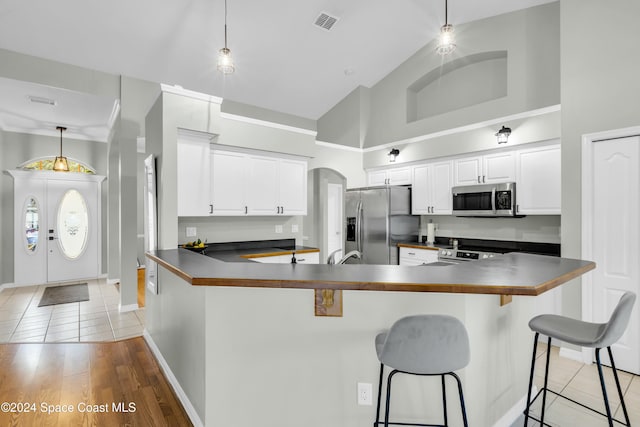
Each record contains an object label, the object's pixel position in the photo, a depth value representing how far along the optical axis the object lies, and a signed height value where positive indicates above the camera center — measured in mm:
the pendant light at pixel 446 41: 2792 +1524
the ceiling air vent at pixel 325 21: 4030 +2452
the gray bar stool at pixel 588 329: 1626 -652
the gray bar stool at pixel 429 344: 1395 -574
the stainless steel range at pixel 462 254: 3900 -524
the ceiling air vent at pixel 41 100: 4391 +1566
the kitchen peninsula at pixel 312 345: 1745 -744
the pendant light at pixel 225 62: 2775 +1319
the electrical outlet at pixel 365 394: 1783 -1005
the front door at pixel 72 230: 6129 -350
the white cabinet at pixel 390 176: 5156 +611
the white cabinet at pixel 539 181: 3569 +367
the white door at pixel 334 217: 7582 -104
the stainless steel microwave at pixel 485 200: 3865 +169
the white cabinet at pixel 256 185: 3951 +375
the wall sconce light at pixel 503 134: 3857 +952
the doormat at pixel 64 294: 4910 -1348
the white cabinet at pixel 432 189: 4625 +357
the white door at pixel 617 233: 2709 -175
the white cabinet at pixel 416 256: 4484 -622
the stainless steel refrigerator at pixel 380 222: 4910 -147
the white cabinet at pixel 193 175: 3393 +404
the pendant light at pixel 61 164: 5535 +852
